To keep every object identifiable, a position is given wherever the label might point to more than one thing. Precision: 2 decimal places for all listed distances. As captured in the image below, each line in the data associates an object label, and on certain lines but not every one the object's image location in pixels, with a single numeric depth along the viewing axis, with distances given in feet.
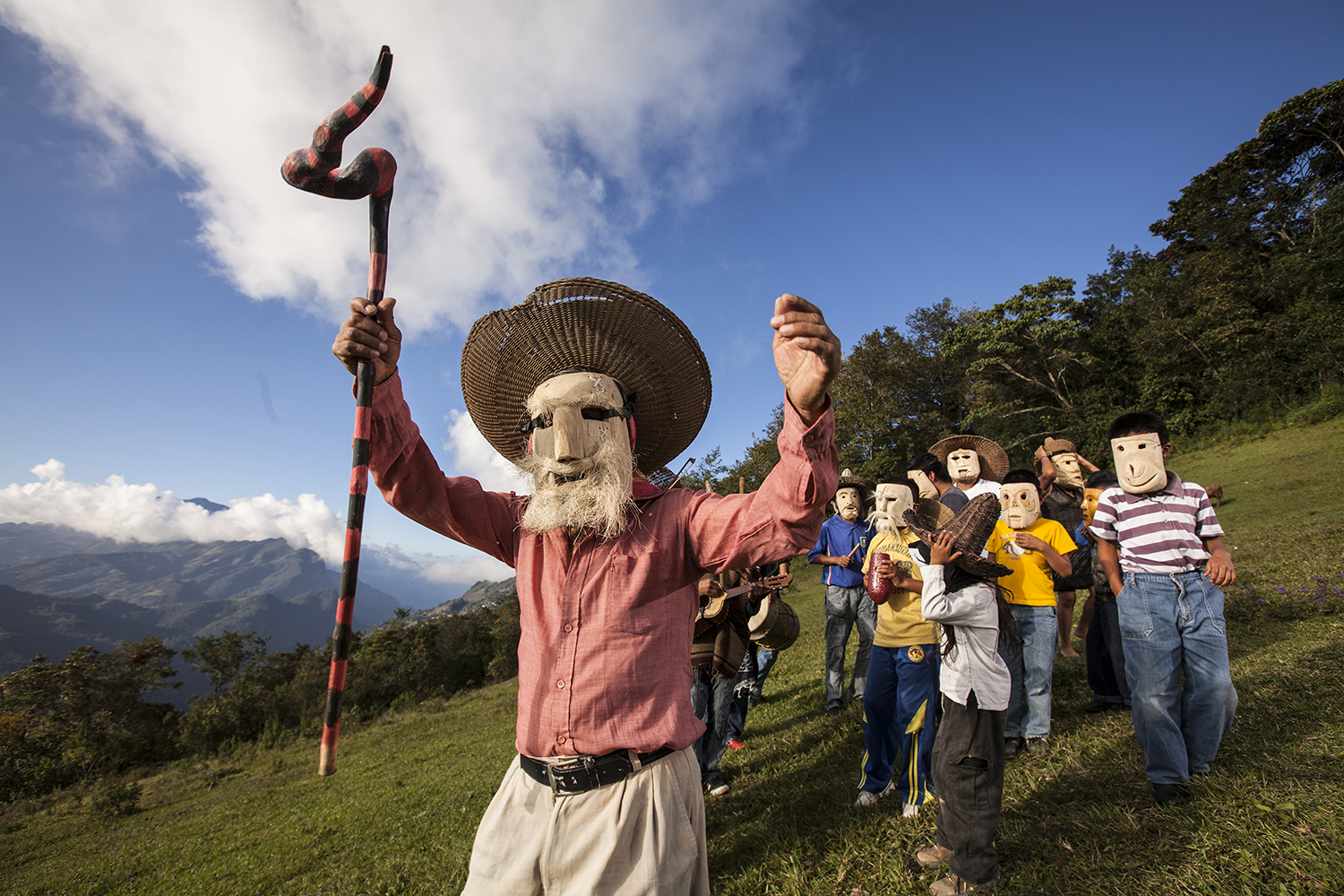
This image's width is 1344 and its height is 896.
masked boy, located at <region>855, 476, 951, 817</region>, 11.36
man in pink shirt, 4.99
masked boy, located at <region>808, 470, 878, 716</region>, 17.95
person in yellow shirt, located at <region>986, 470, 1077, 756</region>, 13.48
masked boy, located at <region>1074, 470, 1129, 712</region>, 15.07
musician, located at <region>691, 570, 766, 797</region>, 12.88
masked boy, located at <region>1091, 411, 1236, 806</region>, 10.11
